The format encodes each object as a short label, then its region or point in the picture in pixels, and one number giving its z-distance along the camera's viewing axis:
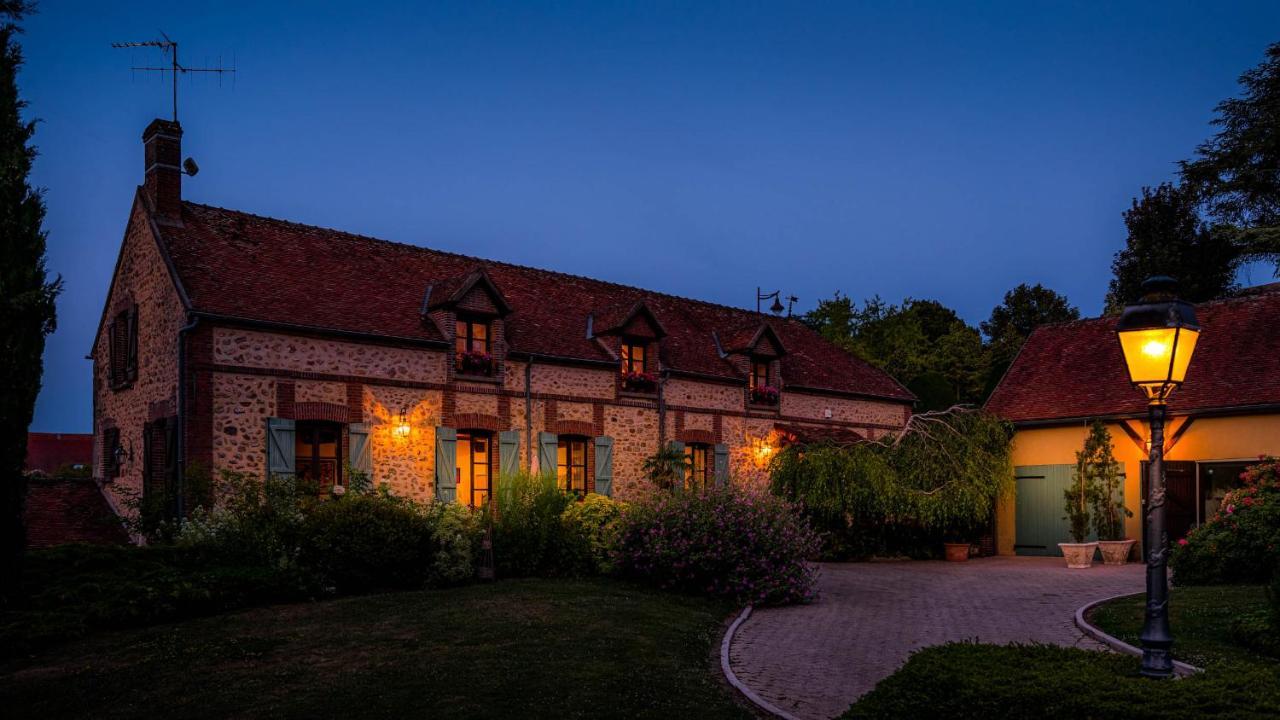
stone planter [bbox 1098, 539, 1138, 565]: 17.98
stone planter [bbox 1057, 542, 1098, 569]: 17.36
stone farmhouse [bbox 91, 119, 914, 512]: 15.07
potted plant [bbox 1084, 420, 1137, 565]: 18.72
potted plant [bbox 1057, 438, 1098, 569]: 17.42
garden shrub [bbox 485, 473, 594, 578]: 14.09
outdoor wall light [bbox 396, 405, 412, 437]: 16.56
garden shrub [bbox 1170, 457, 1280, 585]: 12.58
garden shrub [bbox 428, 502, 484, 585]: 13.24
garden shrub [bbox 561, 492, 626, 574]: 14.31
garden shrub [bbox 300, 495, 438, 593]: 12.59
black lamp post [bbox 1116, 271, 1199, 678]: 5.89
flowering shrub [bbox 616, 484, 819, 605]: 12.66
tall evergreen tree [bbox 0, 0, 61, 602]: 10.30
